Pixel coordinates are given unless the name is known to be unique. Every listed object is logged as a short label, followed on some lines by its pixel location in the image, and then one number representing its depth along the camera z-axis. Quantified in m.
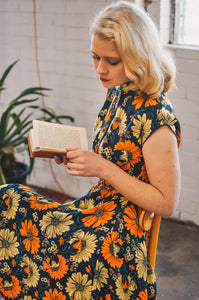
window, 2.44
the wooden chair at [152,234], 1.50
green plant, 2.53
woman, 1.42
